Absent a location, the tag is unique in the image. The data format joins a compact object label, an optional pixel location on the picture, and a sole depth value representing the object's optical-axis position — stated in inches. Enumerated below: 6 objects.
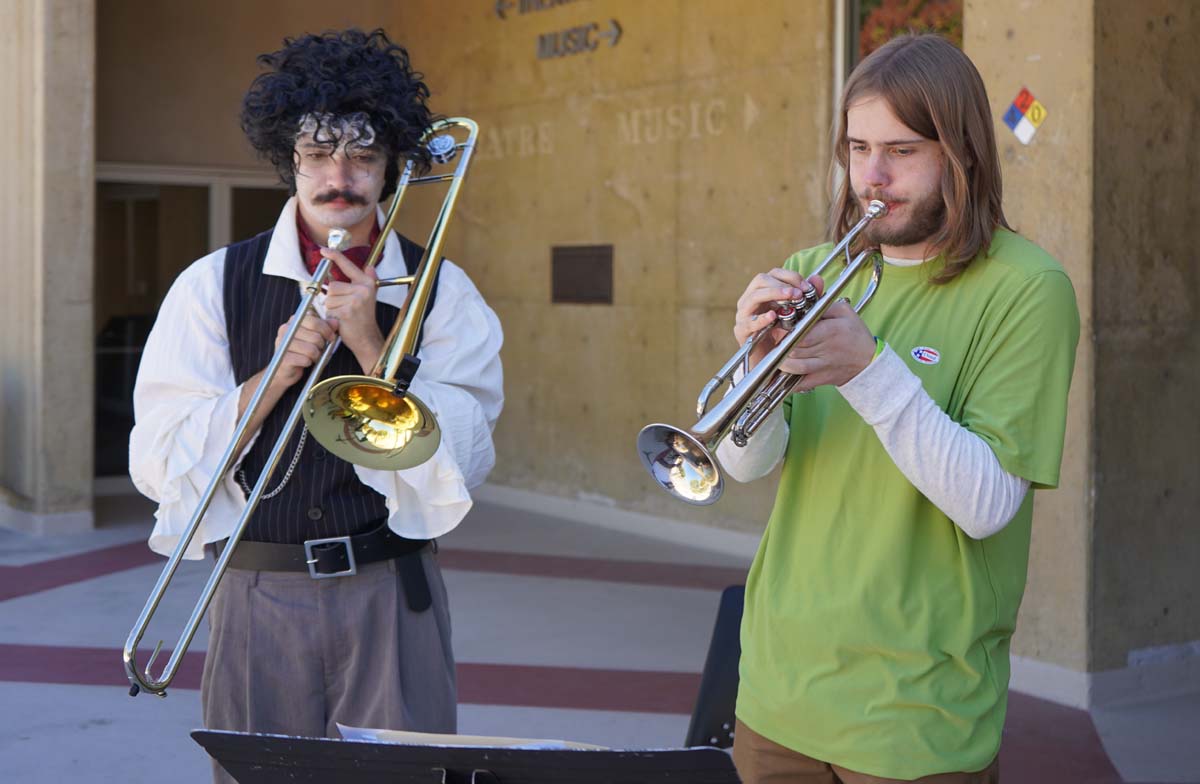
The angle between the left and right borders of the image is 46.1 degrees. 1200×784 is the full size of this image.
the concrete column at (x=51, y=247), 311.1
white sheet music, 69.6
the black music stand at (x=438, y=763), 67.4
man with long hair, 74.4
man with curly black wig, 103.5
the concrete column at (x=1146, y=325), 191.5
